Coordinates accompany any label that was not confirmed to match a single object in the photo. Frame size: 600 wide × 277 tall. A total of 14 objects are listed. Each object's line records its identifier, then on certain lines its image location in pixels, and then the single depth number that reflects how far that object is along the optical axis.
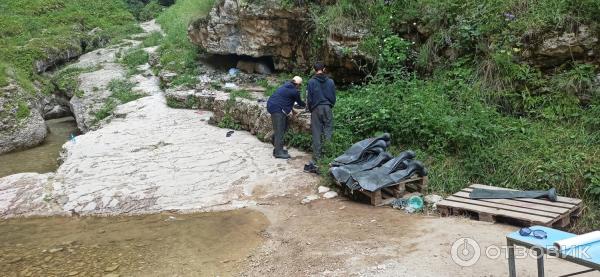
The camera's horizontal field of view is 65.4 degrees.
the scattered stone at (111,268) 4.94
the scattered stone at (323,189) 6.78
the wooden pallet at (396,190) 6.11
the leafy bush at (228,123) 10.62
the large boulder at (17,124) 11.91
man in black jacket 7.72
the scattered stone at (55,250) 5.51
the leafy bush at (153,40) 19.80
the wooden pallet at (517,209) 4.96
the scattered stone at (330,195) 6.62
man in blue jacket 8.38
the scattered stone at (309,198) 6.55
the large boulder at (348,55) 9.50
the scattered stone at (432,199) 5.97
